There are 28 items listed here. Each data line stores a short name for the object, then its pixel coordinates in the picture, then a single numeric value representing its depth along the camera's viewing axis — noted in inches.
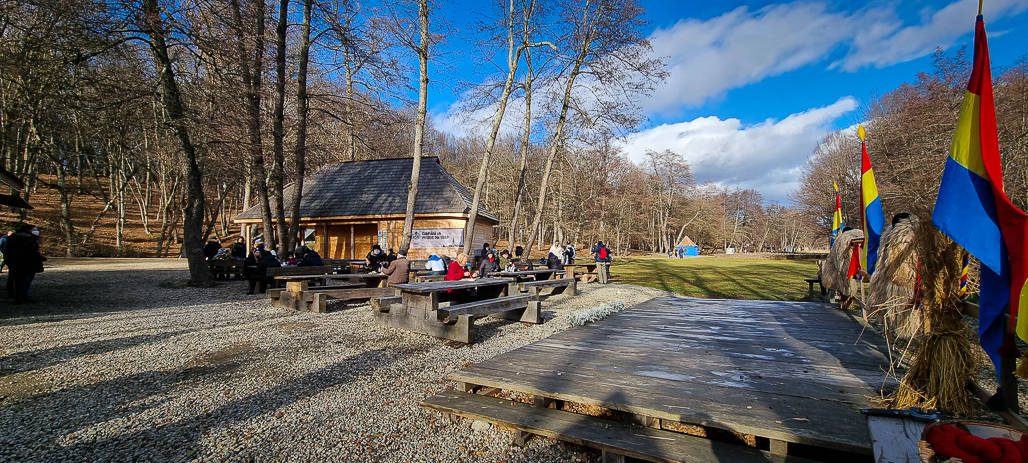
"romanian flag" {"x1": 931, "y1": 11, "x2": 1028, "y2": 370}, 85.9
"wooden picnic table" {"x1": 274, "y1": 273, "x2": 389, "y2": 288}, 348.8
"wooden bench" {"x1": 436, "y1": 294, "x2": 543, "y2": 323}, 238.8
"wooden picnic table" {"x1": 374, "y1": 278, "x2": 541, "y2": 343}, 235.5
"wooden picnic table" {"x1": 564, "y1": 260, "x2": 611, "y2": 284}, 661.3
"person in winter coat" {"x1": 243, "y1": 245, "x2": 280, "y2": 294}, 422.4
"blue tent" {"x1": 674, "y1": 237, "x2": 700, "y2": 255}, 2006.6
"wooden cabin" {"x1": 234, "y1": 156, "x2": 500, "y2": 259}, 796.6
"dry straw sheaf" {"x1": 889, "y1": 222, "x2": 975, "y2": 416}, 98.2
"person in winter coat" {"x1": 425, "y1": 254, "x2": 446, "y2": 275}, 429.7
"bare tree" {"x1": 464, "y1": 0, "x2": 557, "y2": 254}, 645.9
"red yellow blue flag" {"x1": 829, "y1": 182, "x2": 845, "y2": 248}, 351.3
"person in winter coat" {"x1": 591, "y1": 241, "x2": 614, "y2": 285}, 662.5
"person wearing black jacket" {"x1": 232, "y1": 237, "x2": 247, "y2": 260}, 597.6
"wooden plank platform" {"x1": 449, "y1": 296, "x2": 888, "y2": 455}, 104.5
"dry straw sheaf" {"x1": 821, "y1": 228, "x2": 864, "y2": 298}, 281.2
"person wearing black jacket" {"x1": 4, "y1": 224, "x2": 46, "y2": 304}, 322.3
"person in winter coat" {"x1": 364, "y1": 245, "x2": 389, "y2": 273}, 495.2
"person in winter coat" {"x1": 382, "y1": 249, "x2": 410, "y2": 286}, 346.9
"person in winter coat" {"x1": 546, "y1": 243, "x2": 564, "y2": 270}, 613.3
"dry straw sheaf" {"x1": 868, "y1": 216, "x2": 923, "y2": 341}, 138.9
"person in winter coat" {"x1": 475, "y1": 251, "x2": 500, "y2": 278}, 432.1
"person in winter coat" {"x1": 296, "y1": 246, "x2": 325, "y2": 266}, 443.2
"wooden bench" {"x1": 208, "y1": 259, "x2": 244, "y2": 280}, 540.1
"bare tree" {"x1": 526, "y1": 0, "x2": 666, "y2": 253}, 694.5
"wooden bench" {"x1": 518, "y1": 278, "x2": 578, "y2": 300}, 342.3
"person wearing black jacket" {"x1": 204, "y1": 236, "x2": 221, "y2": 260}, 589.2
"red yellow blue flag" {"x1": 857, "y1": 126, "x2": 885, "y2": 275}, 178.7
